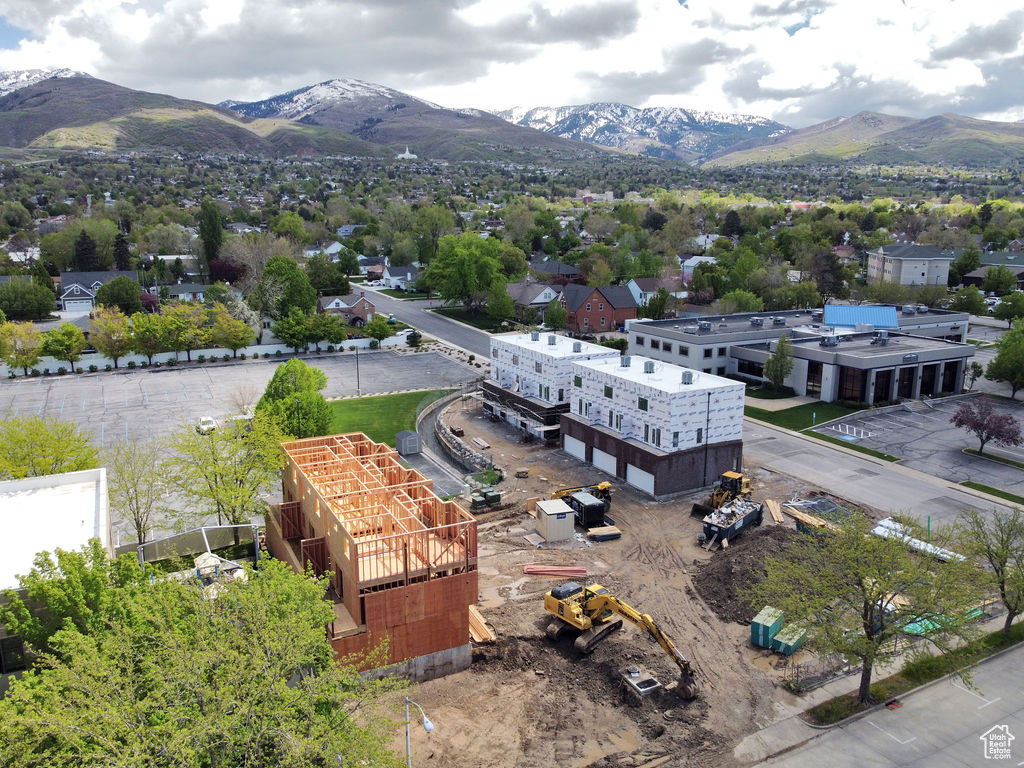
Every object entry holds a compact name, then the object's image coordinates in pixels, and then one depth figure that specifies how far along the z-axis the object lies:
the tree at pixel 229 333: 70.44
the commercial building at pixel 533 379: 46.91
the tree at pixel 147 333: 67.62
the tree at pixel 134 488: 31.73
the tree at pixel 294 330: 72.62
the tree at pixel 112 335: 66.12
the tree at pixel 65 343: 64.31
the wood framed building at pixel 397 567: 22.77
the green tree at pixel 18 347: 63.03
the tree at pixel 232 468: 32.12
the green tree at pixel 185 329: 68.75
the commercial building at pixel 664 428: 37.53
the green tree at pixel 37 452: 31.00
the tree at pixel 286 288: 83.44
